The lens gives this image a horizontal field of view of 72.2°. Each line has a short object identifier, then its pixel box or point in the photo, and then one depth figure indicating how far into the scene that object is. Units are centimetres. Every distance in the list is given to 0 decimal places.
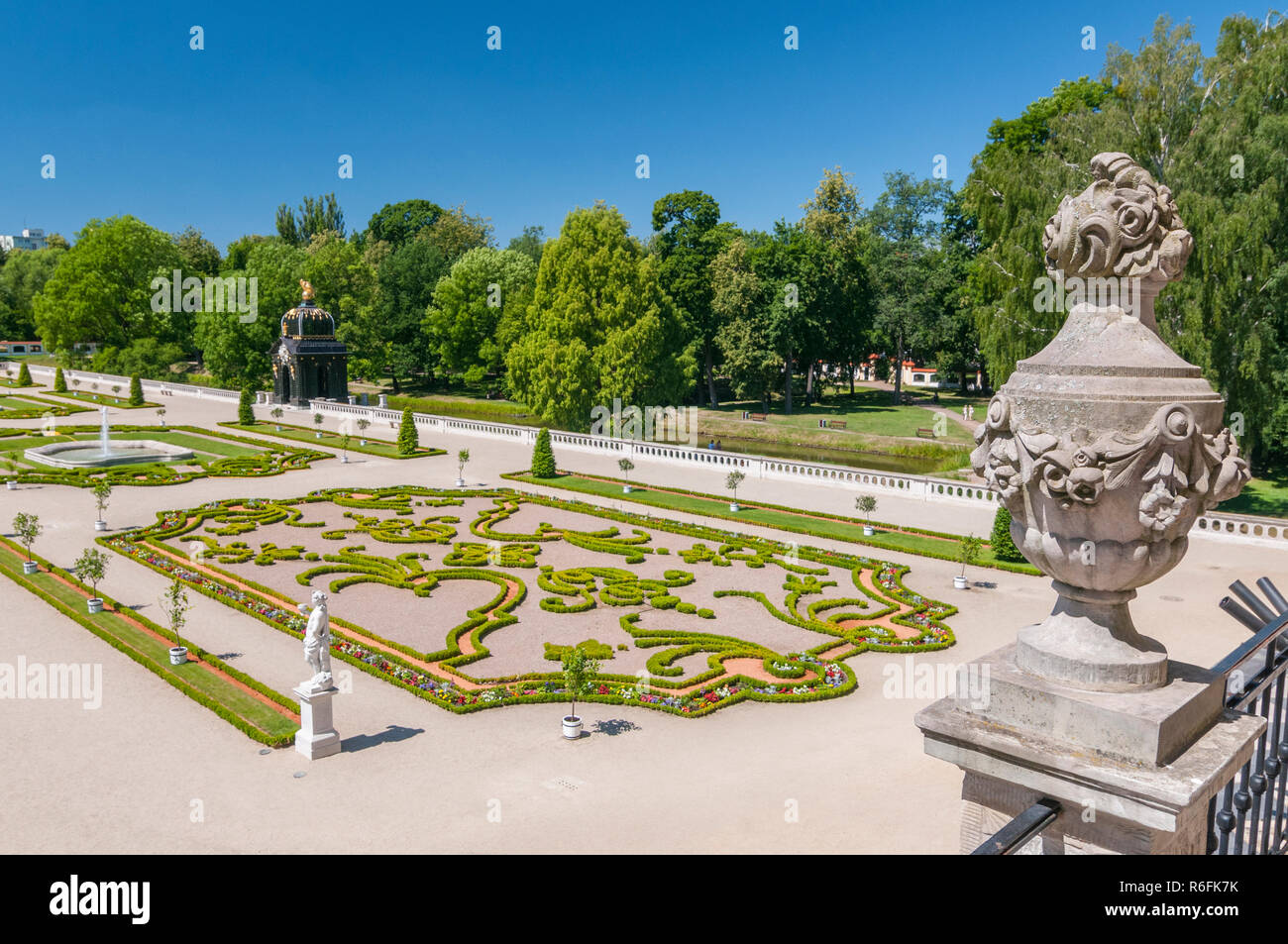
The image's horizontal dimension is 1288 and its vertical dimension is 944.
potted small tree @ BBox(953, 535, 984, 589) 2278
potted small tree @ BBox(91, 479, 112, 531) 2836
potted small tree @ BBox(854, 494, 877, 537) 2794
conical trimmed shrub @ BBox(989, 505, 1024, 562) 2459
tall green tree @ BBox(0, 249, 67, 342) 12200
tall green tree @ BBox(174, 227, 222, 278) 10575
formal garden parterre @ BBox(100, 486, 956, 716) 1700
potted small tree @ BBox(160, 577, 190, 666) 1716
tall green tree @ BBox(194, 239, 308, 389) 7144
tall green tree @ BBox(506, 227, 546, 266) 9938
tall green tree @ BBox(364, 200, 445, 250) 11219
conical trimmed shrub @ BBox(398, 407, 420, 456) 4487
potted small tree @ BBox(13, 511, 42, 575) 2314
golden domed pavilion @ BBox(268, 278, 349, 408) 6444
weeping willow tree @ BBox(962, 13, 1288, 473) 2933
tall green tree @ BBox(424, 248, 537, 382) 7012
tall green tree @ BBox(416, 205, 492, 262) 9225
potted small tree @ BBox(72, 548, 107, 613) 2018
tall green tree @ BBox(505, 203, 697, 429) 4772
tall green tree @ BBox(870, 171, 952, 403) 7006
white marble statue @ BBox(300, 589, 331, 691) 1414
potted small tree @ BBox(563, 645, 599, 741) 1438
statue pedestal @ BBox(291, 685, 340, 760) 1370
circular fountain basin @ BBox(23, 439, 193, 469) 4044
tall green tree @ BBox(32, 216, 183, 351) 7925
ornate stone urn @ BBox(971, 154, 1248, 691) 389
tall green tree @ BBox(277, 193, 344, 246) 12700
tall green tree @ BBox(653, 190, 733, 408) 6794
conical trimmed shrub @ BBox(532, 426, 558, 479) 3859
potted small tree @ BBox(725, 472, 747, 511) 3192
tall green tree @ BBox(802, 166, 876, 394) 6762
